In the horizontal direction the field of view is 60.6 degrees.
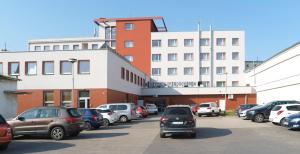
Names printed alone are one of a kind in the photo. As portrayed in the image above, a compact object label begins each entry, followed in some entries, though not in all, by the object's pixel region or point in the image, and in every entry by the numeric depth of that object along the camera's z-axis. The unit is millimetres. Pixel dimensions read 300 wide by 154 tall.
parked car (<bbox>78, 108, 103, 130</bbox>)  15439
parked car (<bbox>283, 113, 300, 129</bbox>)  13916
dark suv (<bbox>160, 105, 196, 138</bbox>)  12149
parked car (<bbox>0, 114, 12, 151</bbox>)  9177
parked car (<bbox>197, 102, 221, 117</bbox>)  27308
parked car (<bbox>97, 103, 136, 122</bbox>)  20112
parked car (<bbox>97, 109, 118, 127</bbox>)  17763
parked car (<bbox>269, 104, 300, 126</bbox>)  16271
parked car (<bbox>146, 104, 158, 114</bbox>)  31239
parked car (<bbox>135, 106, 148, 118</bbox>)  24299
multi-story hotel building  26392
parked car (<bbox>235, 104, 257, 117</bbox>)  24374
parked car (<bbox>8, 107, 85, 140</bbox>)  11916
